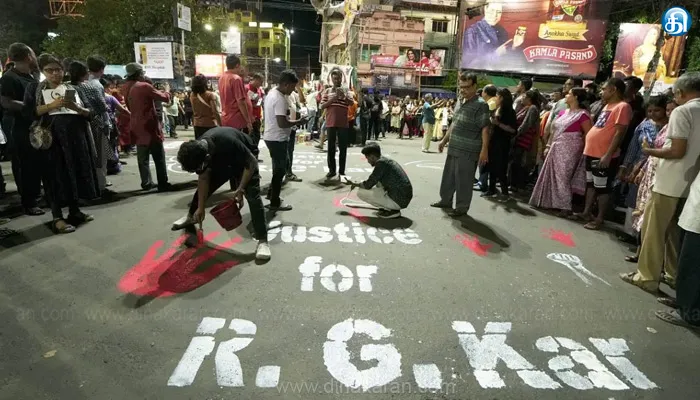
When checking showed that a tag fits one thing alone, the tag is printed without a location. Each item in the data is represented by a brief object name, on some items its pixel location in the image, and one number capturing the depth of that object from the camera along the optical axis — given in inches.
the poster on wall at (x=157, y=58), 849.5
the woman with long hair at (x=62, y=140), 175.6
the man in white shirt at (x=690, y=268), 124.3
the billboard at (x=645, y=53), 650.2
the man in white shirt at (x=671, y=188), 134.9
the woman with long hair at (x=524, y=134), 268.2
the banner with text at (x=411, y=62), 1214.3
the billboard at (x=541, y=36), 661.9
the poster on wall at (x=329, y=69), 494.7
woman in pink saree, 230.2
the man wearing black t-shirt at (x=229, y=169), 145.0
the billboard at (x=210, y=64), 1034.0
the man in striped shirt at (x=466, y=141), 215.5
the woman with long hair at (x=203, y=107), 249.1
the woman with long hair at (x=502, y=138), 262.4
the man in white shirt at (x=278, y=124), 221.1
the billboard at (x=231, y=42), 1152.2
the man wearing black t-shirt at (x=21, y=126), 187.2
